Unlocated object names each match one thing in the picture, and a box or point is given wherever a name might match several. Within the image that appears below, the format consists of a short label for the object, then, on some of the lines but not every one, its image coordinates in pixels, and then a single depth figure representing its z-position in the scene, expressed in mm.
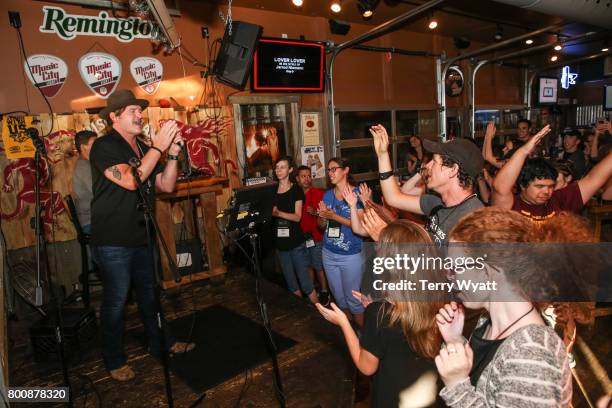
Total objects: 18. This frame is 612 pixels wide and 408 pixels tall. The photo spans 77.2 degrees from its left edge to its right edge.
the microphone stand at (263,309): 2211
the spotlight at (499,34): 7508
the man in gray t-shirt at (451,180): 2029
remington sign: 4133
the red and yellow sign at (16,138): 3885
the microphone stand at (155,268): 1933
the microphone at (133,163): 1933
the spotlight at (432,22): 6074
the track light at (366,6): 4914
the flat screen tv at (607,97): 9125
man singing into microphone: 2445
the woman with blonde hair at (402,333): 1351
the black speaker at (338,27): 6133
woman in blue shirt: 3326
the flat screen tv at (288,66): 5398
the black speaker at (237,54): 4584
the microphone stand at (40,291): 2383
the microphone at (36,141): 2418
